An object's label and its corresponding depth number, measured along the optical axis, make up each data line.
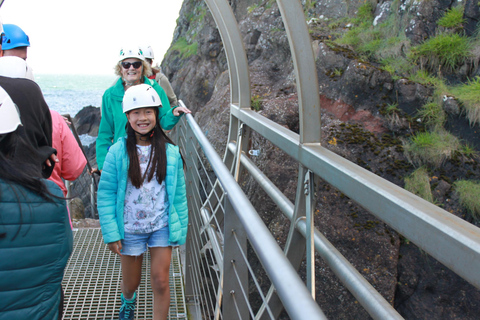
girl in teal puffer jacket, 2.61
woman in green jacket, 3.53
